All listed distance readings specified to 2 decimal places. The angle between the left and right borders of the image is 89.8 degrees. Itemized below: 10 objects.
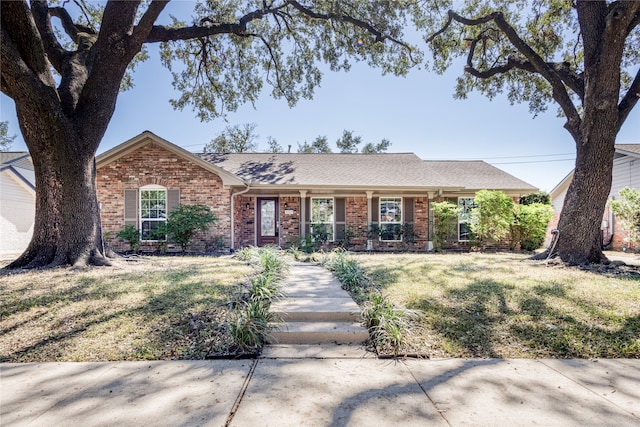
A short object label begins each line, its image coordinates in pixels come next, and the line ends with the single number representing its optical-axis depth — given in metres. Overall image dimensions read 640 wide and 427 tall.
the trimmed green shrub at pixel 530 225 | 12.21
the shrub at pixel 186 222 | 10.59
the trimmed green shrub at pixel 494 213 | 11.49
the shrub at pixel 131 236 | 10.85
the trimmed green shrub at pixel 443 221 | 12.02
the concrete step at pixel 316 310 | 3.88
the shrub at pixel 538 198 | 14.23
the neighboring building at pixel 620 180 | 12.45
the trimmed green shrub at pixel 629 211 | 9.26
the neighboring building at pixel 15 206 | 13.45
